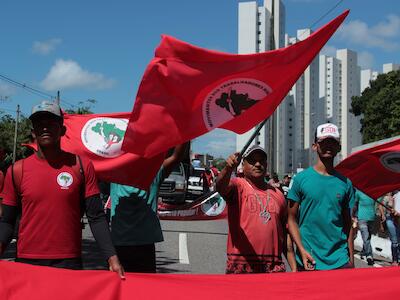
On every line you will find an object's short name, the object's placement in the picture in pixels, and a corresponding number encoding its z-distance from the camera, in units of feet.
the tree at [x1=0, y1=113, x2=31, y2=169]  223.63
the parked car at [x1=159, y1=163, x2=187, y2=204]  97.76
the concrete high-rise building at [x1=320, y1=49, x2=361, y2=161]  511.40
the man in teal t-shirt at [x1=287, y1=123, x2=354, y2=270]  14.94
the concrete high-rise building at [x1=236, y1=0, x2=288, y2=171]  348.98
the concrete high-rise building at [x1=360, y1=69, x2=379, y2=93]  556.51
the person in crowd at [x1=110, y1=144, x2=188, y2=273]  15.39
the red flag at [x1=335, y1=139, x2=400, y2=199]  19.40
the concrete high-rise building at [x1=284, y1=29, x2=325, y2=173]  448.24
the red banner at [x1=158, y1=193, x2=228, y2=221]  64.44
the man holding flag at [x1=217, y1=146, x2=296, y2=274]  13.84
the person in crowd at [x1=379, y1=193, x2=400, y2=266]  35.40
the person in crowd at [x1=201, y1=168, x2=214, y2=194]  106.42
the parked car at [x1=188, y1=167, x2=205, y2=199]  131.32
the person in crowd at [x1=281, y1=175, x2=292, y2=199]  77.19
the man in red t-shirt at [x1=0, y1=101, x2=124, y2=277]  11.77
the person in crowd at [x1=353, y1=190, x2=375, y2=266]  36.55
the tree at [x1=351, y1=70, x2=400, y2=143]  187.48
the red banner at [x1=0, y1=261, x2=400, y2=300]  12.02
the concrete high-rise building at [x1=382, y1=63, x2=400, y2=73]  494.09
